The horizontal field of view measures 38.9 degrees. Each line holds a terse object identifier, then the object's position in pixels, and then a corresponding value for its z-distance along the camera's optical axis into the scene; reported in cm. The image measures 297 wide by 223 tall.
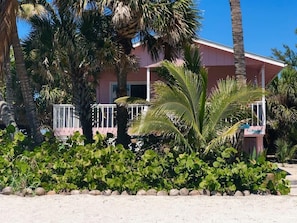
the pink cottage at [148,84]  1731
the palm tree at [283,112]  2345
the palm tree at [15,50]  1254
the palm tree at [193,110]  1079
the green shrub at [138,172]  1004
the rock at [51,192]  1003
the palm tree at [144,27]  1318
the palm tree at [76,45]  1362
